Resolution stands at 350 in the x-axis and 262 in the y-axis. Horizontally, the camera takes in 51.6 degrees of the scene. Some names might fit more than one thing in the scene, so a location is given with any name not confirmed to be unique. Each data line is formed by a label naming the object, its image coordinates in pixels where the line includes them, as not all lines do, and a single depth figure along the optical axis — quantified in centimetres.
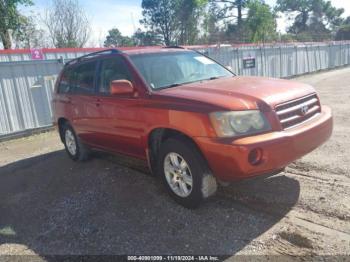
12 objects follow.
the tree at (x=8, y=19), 1672
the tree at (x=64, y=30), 2723
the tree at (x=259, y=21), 4028
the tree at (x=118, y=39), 5472
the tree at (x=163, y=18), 4956
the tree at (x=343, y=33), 5119
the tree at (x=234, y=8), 4297
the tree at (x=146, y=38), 5103
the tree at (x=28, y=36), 1847
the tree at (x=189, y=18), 4609
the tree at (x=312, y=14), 6334
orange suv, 349
